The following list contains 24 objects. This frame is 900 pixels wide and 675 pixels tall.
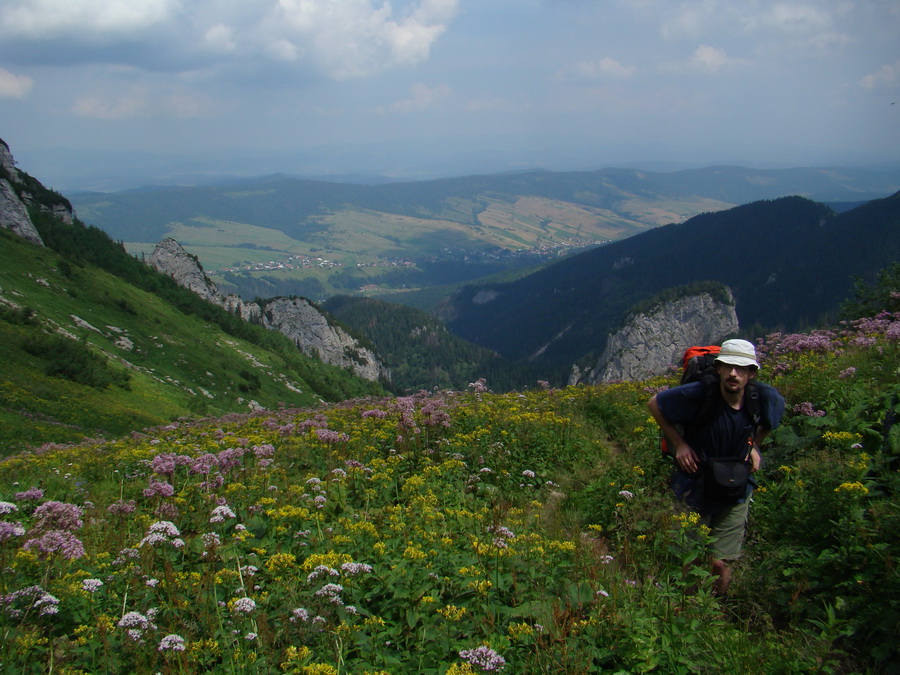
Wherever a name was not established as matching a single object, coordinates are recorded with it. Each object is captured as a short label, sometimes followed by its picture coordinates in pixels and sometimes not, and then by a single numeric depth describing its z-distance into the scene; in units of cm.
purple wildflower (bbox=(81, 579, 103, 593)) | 401
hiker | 557
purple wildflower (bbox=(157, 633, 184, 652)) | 350
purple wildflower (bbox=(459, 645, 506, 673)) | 342
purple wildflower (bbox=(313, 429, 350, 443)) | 812
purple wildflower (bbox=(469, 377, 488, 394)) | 1360
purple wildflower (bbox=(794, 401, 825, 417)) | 806
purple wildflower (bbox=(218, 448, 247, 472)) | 684
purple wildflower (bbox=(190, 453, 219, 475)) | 625
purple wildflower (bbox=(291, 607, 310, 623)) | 389
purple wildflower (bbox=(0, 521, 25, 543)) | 426
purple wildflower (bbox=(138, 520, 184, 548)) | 460
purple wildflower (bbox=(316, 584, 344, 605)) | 401
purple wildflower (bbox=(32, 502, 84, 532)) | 497
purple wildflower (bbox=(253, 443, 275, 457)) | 771
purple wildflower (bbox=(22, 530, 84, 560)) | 441
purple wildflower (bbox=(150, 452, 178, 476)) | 619
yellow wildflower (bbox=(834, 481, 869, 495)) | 501
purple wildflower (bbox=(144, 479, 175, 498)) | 571
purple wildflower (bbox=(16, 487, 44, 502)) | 609
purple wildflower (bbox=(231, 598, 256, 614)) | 371
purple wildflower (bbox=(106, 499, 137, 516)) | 598
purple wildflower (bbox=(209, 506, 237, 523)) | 505
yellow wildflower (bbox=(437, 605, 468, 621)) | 401
